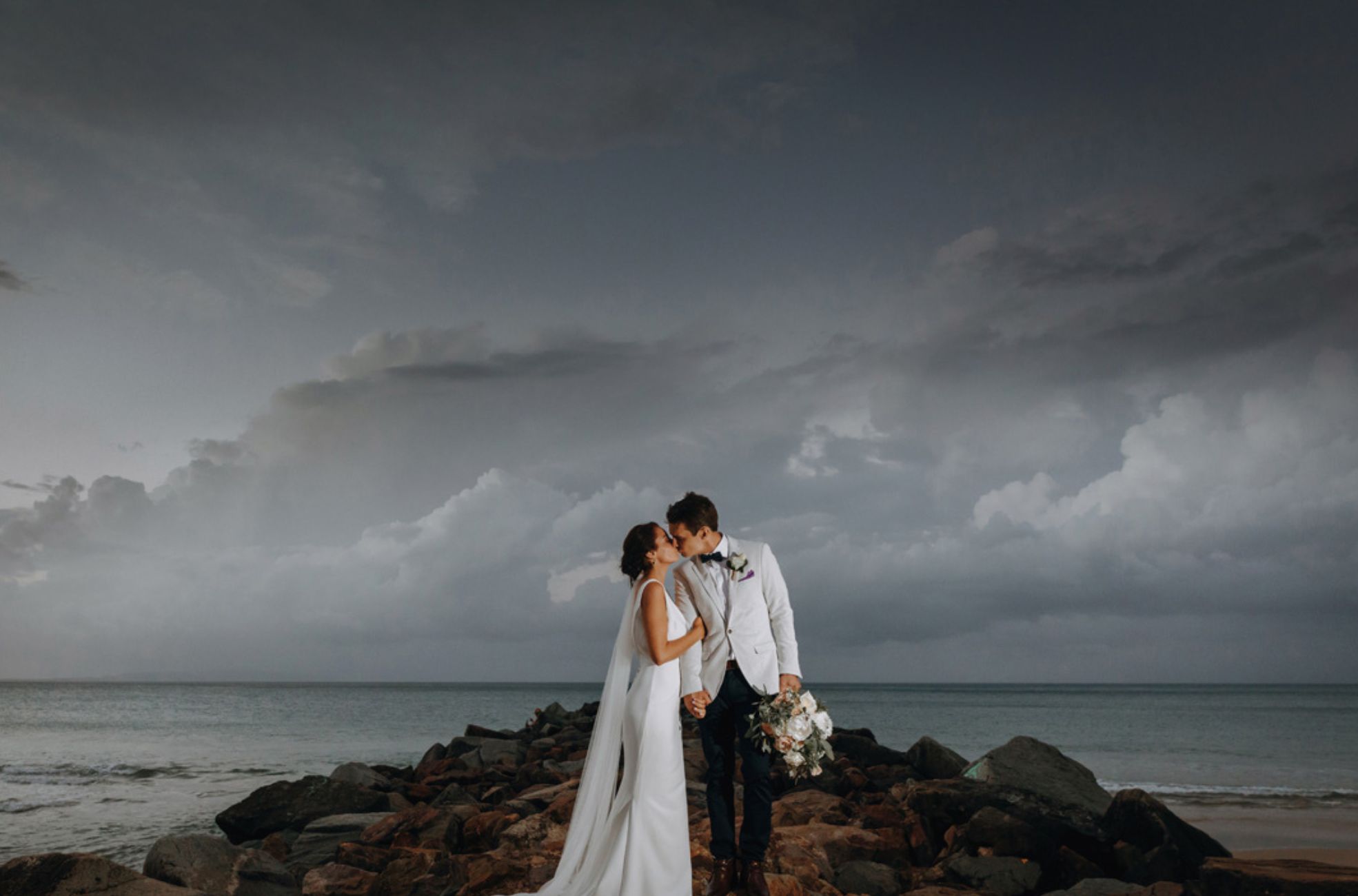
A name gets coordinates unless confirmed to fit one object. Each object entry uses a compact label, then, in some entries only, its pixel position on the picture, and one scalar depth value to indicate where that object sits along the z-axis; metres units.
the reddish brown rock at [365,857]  8.59
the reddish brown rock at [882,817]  8.97
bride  5.79
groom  5.99
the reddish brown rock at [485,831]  9.02
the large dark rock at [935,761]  12.17
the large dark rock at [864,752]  13.60
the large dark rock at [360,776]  12.69
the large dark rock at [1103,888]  6.82
